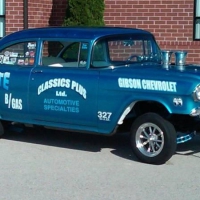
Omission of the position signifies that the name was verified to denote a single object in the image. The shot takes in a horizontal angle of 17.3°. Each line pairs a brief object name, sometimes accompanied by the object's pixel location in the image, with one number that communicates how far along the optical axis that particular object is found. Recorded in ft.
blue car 26.68
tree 46.16
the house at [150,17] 47.55
